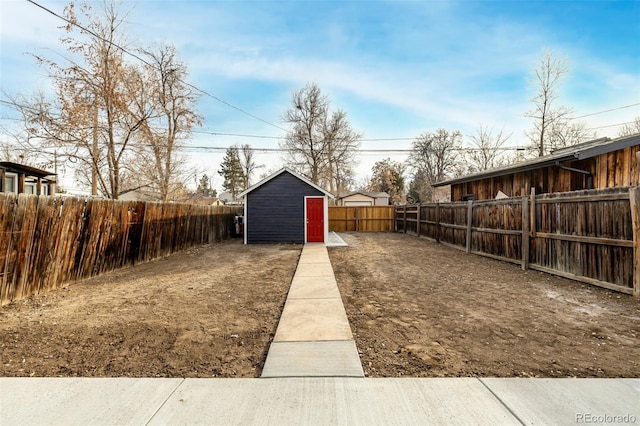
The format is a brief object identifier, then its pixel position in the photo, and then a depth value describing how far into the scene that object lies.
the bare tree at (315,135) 30.06
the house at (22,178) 10.42
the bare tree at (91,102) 11.67
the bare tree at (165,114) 14.88
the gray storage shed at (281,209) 14.04
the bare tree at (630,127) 23.64
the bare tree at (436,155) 41.31
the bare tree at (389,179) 45.12
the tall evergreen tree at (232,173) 53.53
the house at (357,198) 37.16
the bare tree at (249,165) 51.19
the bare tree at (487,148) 29.61
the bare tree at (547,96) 18.95
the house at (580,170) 8.04
